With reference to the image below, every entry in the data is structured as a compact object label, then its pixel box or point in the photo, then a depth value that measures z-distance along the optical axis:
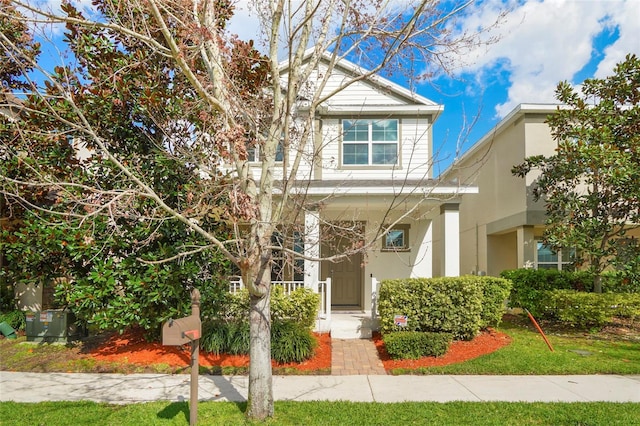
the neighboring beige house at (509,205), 13.13
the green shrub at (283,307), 8.87
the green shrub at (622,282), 9.57
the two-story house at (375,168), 11.57
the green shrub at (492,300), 9.10
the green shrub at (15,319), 10.20
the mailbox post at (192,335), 4.59
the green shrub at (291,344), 7.53
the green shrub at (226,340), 7.89
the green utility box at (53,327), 8.86
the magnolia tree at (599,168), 9.66
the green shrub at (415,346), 7.78
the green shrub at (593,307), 9.52
